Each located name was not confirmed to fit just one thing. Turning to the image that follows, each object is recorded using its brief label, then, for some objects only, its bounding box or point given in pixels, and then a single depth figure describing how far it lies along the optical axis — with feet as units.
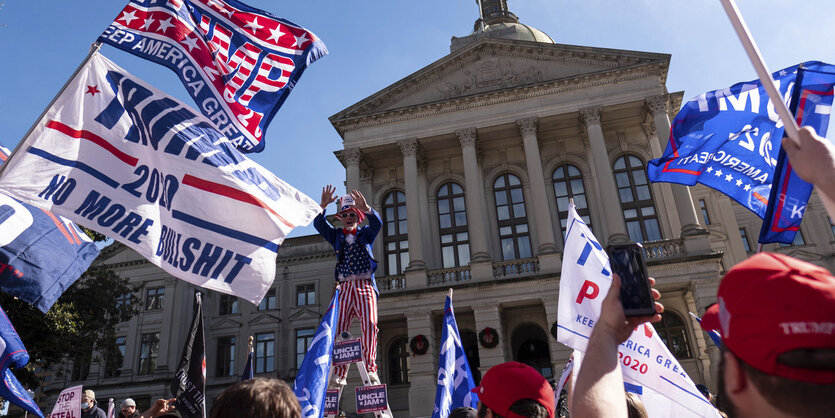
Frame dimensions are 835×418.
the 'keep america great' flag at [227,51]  17.71
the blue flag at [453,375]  22.97
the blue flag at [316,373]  17.19
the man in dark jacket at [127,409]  26.30
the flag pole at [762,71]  6.10
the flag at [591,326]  15.19
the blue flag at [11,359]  16.63
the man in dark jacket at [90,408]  31.48
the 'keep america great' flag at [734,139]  18.48
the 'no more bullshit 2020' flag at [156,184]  14.10
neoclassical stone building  82.89
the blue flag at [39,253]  16.12
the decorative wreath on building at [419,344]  81.87
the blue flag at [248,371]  30.40
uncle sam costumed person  25.20
